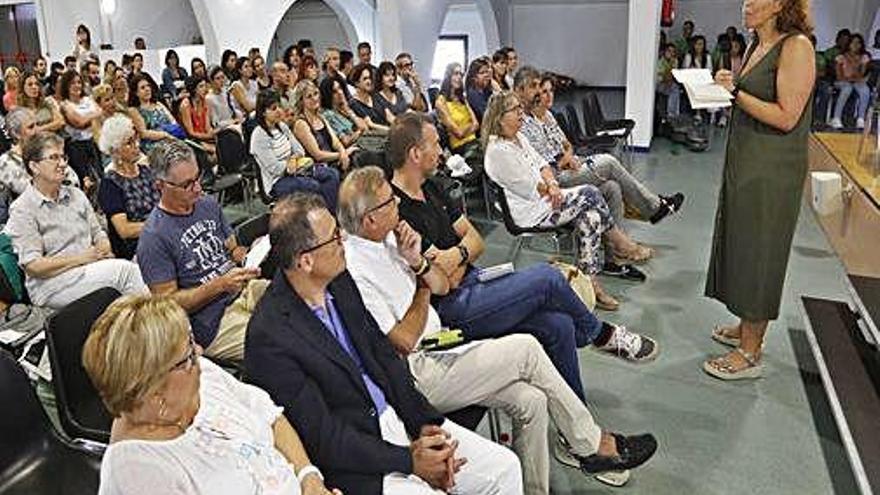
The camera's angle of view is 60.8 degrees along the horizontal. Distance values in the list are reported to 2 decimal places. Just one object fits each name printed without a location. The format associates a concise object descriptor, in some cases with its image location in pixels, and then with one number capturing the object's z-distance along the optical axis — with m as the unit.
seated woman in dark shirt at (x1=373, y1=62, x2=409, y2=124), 6.48
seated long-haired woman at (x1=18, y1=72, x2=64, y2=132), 5.68
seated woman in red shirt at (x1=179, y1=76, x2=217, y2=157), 6.49
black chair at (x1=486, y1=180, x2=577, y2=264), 3.91
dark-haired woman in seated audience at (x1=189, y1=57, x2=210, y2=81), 7.73
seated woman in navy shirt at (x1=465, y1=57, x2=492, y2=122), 6.11
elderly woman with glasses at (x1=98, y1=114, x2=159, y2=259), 3.39
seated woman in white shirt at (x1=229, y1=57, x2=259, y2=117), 7.22
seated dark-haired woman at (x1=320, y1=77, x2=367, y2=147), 5.81
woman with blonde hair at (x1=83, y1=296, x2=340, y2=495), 1.29
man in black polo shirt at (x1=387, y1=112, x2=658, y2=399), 2.56
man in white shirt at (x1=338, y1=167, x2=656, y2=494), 2.16
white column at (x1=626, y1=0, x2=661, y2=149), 7.61
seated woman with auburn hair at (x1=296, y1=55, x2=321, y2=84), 7.51
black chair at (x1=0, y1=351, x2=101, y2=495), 1.89
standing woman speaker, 2.67
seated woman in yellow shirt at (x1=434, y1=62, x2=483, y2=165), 5.65
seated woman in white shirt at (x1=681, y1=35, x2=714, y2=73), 9.99
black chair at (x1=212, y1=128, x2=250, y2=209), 5.48
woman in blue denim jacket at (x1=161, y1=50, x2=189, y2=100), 9.03
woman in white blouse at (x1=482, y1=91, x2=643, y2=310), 3.84
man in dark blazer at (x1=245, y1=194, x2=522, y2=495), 1.68
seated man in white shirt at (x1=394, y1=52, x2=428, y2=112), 7.04
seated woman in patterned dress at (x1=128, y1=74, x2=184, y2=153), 6.09
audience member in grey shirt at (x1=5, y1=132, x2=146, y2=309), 2.94
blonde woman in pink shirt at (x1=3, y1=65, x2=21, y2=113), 6.20
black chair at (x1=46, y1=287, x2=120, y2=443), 2.00
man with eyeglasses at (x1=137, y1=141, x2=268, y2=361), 2.53
